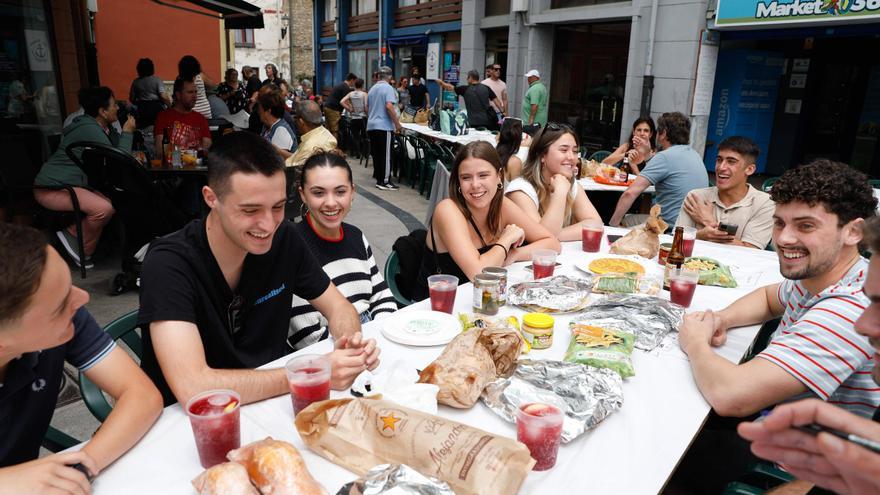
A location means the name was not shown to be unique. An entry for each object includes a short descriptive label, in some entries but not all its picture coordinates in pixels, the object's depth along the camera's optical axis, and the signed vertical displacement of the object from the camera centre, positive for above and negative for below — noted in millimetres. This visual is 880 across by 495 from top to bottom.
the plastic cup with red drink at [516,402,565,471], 1262 -745
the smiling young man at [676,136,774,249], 3599 -591
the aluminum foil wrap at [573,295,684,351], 1991 -773
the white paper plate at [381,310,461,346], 1897 -789
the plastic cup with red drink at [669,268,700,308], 2311 -718
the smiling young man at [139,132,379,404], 1557 -625
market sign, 6590 +1417
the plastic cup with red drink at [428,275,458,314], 2160 -715
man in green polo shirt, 10016 +217
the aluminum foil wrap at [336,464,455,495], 1076 -744
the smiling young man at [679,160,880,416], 1541 -631
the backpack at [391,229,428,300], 2953 -829
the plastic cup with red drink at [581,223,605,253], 3148 -709
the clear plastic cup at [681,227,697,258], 2979 -673
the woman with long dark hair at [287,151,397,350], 2508 -641
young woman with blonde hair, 3551 -492
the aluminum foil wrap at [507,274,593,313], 2225 -762
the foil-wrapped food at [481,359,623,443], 1441 -776
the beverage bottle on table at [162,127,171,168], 5340 -490
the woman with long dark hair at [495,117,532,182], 5379 -281
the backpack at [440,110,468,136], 9195 -214
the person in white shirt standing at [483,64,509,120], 10937 +558
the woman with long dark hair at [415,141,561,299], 2740 -622
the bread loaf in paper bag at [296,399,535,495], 1125 -730
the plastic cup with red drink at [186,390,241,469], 1245 -738
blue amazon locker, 8984 +397
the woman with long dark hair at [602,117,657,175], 6352 -319
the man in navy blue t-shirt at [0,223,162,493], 1114 -702
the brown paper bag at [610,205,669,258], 3047 -709
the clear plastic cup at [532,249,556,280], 2600 -705
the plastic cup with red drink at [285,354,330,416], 1453 -729
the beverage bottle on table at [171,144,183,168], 5189 -548
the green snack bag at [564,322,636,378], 1717 -764
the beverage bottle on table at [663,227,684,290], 2768 -700
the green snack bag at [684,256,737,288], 2709 -774
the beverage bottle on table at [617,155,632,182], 5785 -626
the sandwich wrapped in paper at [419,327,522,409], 1475 -718
